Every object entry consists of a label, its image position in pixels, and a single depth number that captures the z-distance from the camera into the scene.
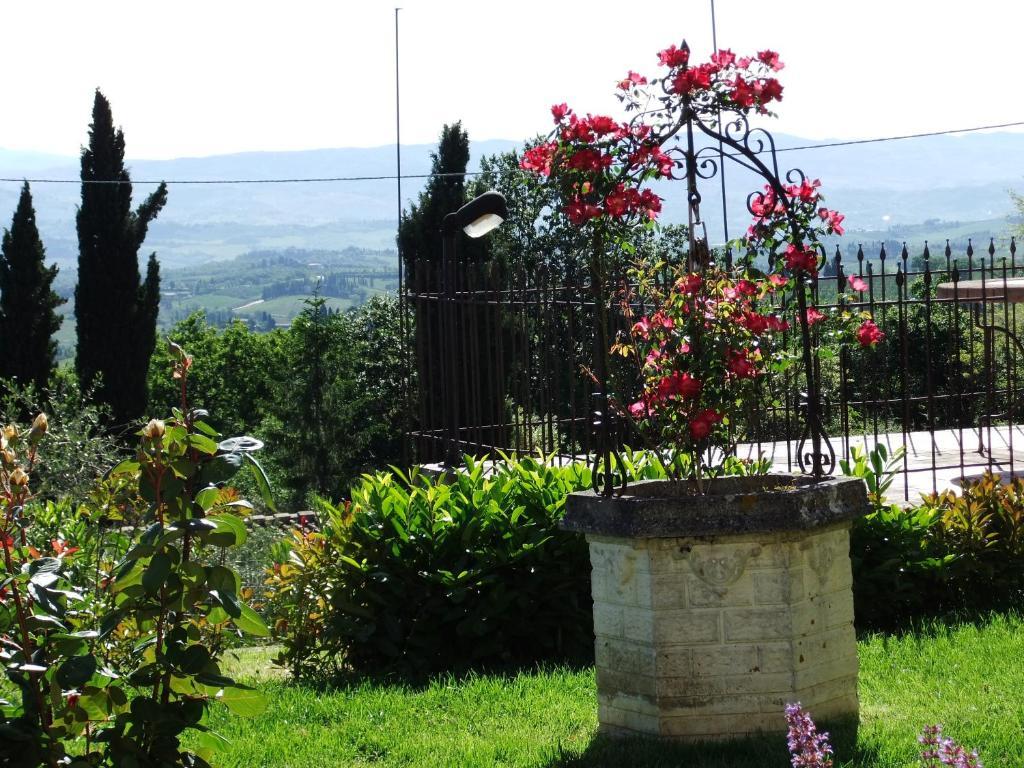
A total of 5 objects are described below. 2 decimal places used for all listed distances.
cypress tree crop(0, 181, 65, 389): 29.08
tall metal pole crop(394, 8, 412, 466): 9.43
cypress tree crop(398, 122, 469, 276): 29.11
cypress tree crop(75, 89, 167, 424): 30.36
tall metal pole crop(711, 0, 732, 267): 4.85
